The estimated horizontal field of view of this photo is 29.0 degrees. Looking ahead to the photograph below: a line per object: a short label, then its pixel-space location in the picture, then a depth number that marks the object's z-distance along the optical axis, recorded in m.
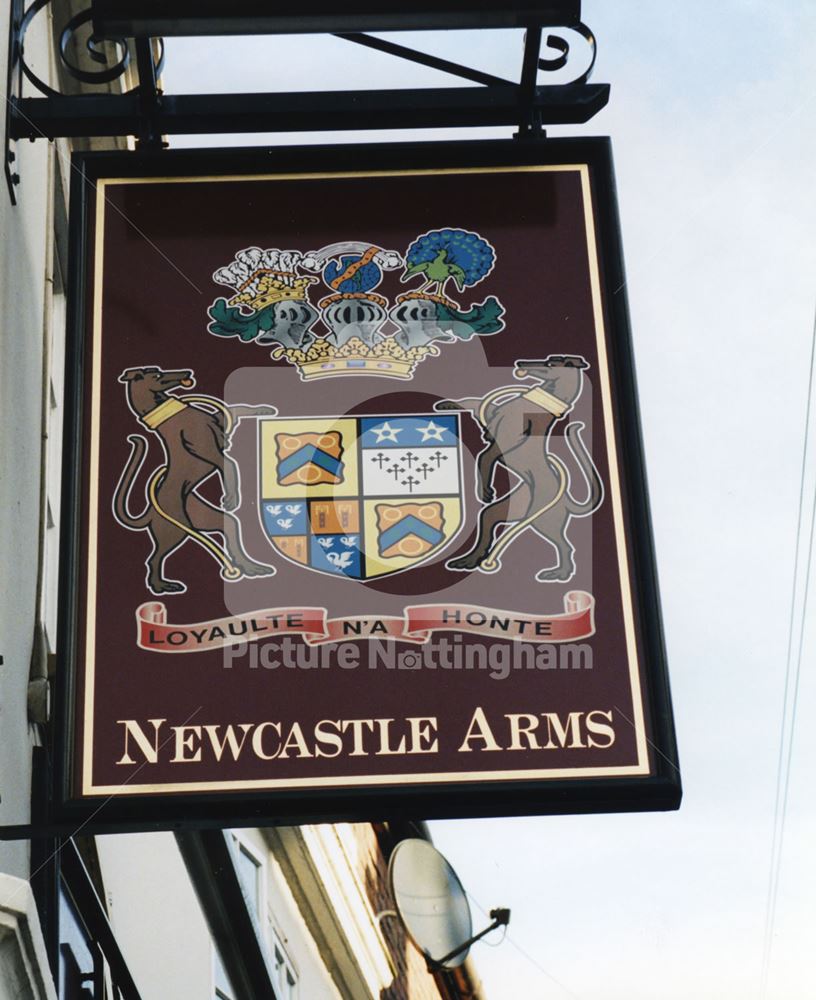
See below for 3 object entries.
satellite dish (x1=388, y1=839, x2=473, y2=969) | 12.16
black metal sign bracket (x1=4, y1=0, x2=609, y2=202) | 5.22
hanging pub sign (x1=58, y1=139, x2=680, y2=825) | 4.40
